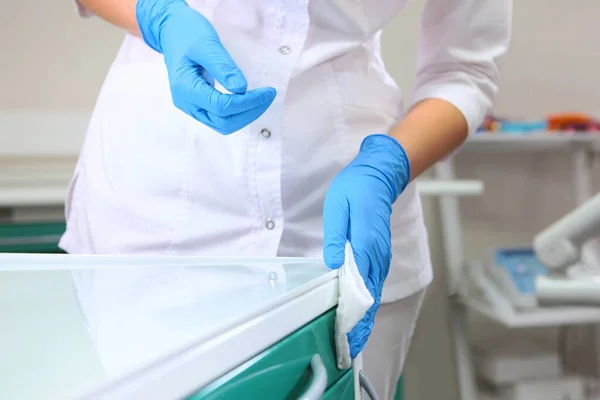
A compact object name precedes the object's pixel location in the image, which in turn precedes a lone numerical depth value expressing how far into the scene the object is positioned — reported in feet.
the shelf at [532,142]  5.62
